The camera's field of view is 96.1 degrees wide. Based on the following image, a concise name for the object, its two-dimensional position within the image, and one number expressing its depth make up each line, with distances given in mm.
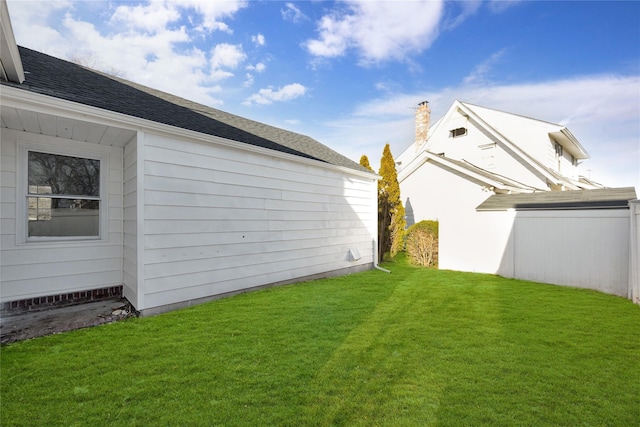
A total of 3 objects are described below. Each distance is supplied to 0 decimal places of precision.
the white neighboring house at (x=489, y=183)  7488
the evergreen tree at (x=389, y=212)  10820
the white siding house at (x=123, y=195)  4254
